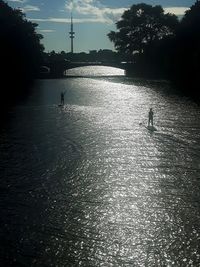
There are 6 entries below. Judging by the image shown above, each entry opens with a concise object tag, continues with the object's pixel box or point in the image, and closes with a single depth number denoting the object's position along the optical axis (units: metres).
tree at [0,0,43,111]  122.78
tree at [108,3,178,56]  186.75
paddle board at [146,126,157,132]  57.63
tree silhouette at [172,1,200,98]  126.00
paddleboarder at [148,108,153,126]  58.44
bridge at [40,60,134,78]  181.88
